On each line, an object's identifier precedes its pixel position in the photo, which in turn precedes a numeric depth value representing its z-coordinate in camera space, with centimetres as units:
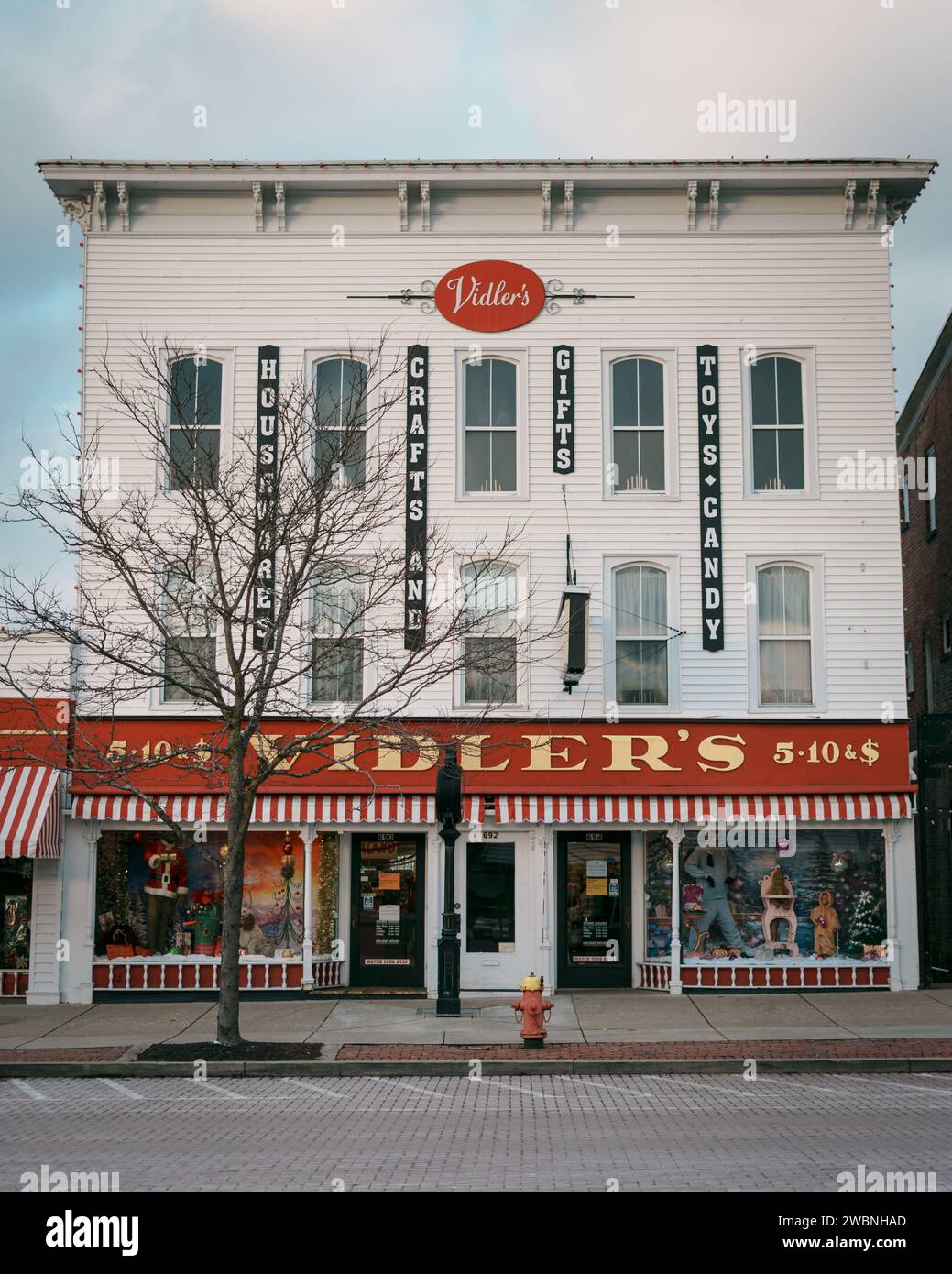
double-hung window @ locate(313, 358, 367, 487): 1997
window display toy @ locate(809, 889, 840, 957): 2078
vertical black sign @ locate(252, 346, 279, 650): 1641
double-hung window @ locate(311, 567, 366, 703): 2105
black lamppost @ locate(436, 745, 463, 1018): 1830
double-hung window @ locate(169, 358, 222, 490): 2094
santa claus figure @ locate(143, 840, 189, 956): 2089
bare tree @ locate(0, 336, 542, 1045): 1836
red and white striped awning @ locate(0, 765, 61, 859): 1942
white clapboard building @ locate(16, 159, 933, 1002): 2061
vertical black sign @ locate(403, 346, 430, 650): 2069
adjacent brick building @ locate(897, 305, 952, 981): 2767
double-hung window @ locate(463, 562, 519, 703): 2092
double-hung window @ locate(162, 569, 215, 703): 1641
